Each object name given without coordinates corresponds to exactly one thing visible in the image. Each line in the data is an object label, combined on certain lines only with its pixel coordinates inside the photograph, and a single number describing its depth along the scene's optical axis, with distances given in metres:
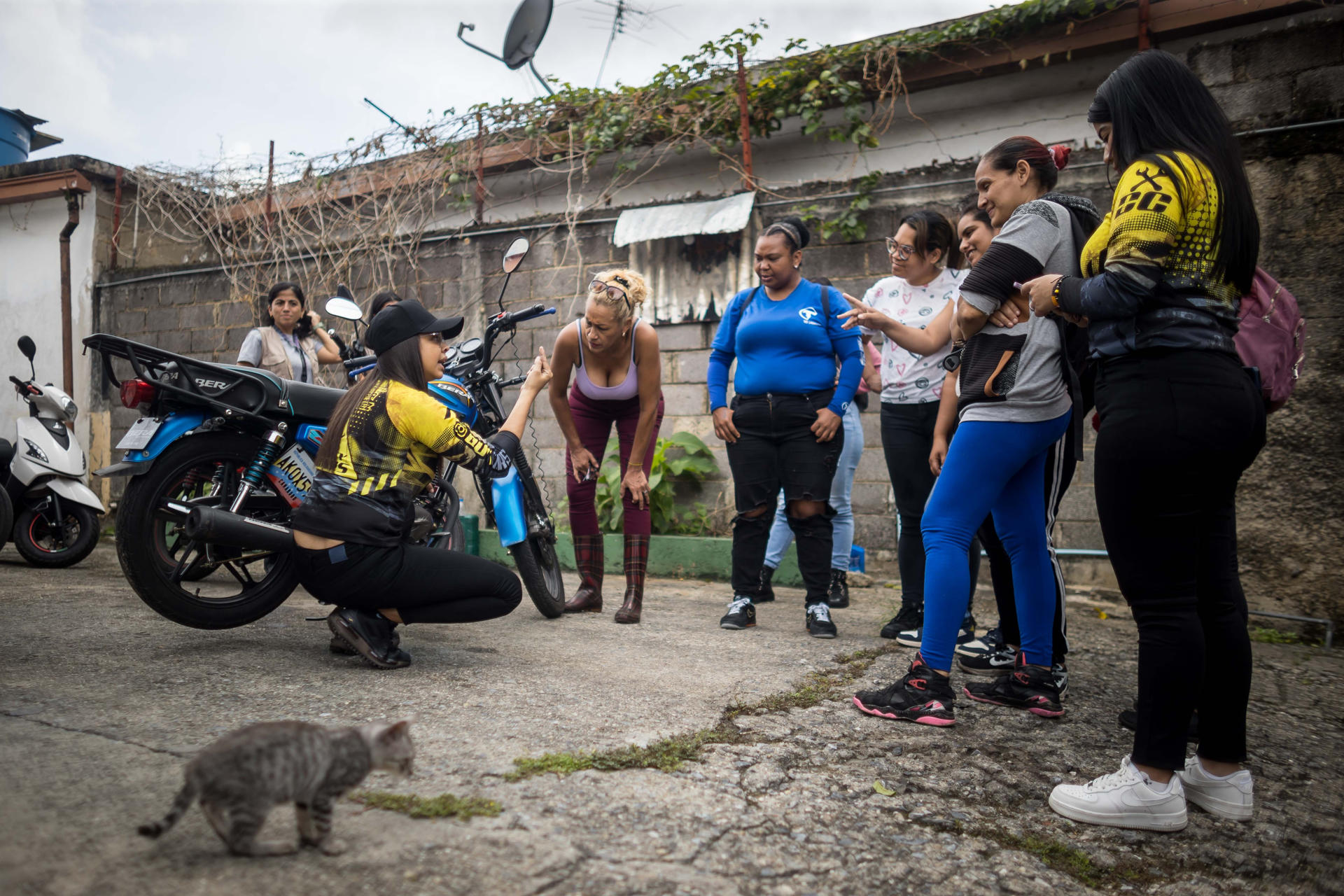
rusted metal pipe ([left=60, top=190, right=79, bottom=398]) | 8.79
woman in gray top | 2.50
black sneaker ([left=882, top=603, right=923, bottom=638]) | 3.83
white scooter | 5.44
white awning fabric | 6.10
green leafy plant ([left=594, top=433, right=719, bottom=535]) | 6.04
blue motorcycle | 3.04
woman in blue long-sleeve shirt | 3.91
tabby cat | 1.46
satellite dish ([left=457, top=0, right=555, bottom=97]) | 8.22
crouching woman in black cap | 2.81
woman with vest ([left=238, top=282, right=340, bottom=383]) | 5.16
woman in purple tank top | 3.99
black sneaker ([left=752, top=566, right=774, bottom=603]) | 4.20
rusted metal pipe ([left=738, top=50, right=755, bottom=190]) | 6.32
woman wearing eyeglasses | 3.88
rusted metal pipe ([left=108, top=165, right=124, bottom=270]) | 8.84
